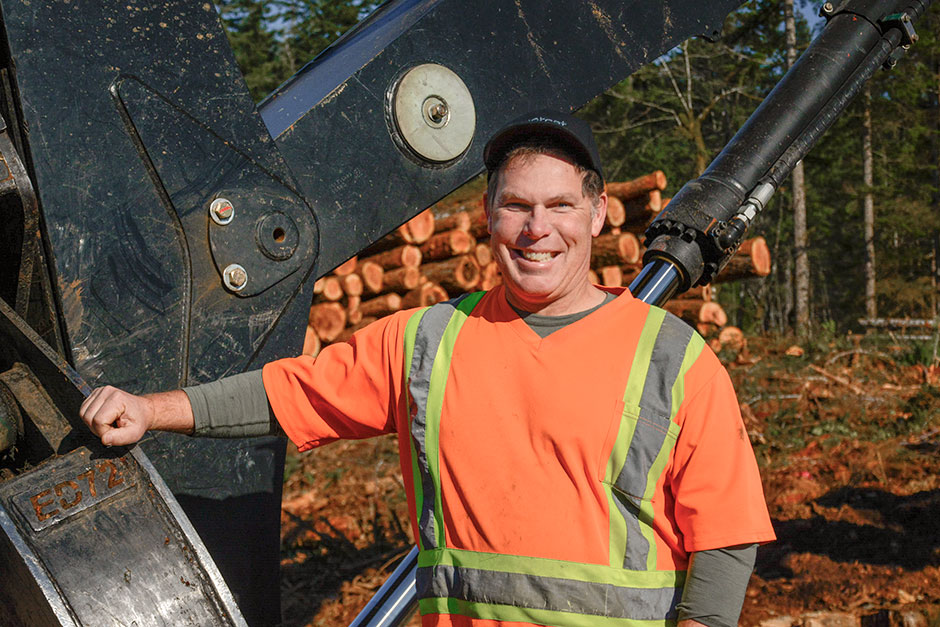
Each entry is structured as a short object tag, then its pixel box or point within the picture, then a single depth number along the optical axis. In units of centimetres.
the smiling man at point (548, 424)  161
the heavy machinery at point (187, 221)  128
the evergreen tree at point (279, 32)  2353
